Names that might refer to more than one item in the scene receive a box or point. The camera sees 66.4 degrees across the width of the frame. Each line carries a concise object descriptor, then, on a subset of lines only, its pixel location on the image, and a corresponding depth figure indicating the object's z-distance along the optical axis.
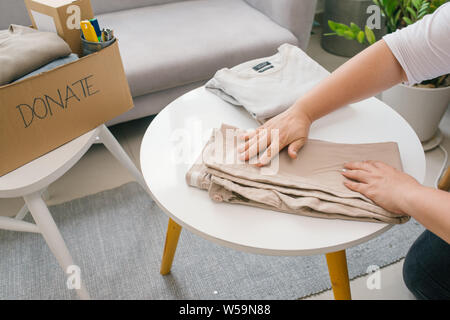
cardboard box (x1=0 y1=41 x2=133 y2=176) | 0.71
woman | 0.59
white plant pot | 1.30
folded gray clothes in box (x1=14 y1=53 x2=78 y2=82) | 0.78
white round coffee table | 0.61
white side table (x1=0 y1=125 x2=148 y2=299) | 0.76
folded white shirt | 0.82
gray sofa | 1.37
